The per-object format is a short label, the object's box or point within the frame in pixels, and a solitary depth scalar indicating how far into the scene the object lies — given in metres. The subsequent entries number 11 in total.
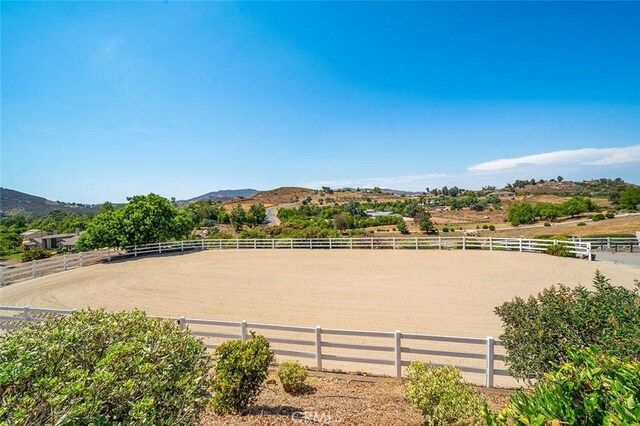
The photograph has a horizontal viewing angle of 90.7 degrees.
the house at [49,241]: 60.03
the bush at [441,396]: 3.71
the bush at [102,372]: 2.12
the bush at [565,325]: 3.60
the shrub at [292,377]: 5.50
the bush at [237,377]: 4.57
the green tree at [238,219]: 76.12
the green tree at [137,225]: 23.22
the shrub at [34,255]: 37.41
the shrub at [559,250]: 18.28
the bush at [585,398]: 1.79
